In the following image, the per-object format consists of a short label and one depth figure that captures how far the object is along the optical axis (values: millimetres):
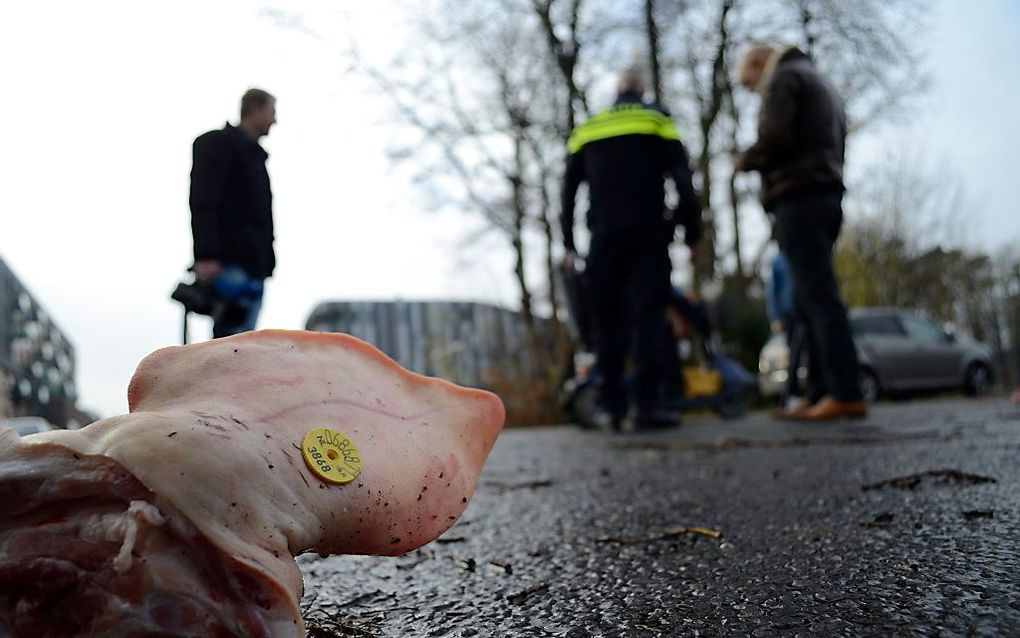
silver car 12375
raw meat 621
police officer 4695
